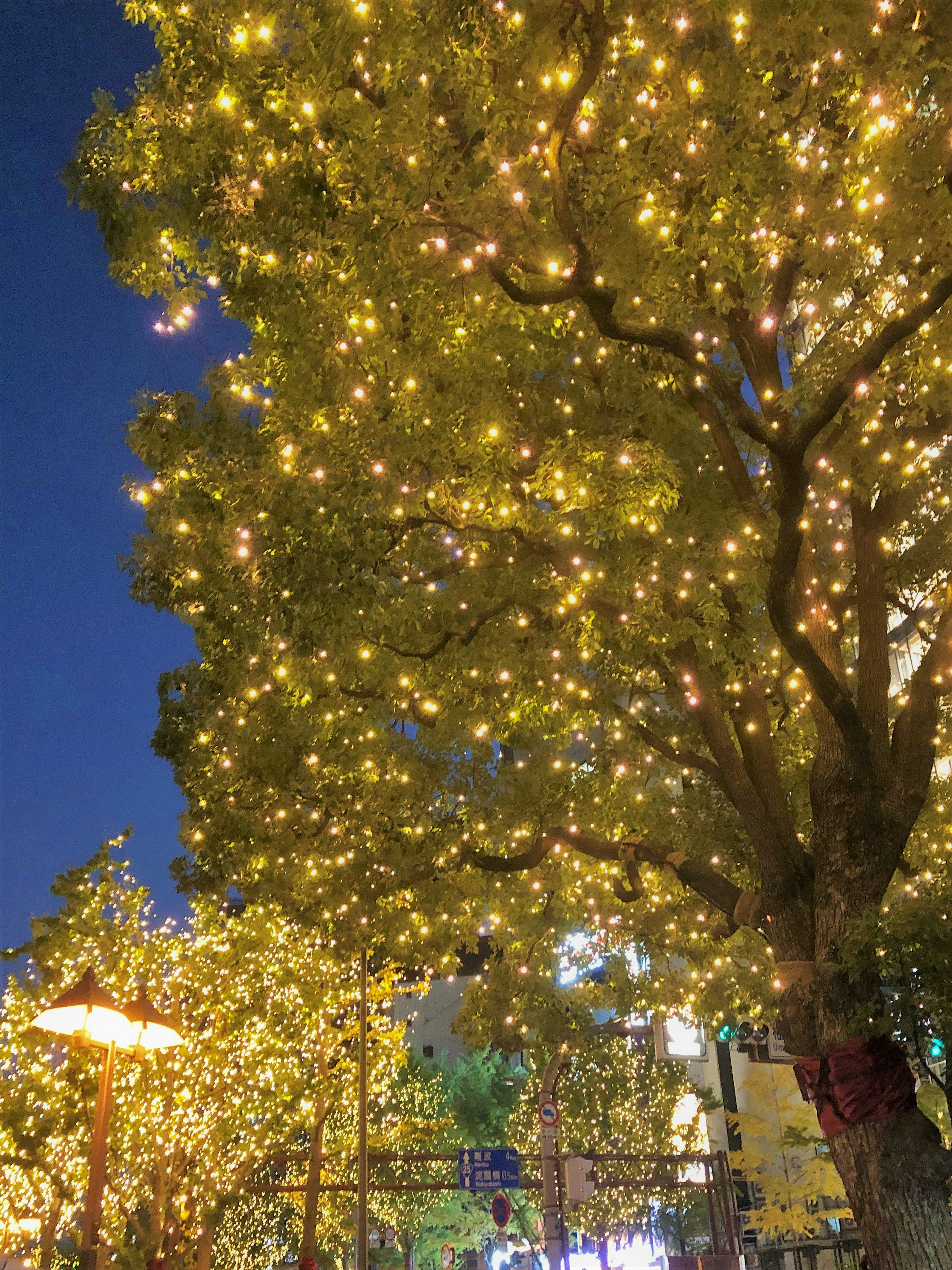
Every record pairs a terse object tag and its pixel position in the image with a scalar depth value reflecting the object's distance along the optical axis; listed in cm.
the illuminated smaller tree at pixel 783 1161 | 2202
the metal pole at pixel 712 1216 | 2159
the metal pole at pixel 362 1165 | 1528
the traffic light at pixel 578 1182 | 1298
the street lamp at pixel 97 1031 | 564
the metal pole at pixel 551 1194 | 1364
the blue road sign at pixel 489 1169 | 1605
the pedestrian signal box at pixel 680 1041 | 1332
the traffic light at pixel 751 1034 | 1375
